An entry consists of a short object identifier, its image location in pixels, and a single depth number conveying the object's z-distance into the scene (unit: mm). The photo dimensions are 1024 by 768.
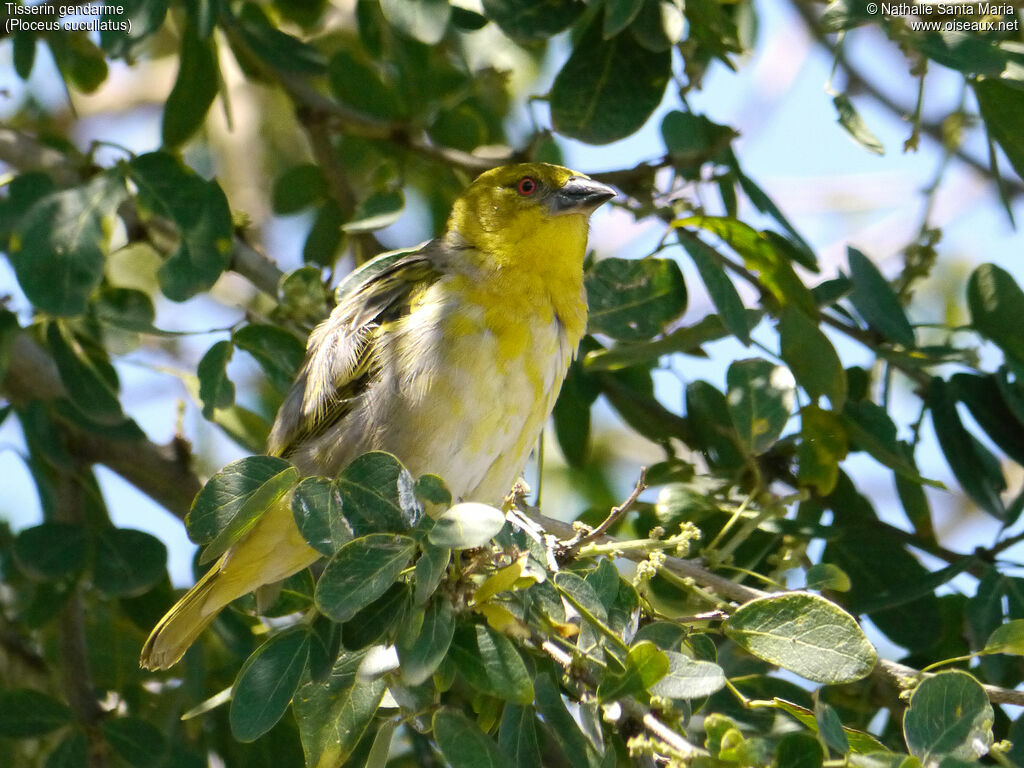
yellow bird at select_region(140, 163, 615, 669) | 6406
